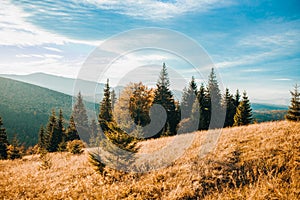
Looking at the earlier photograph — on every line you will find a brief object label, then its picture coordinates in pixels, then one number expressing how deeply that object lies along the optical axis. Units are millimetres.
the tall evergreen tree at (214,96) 47269
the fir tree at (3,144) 39609
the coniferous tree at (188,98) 47038
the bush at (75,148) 19359
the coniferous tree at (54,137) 46438
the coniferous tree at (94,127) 49250
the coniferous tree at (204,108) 40959
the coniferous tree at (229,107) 46312
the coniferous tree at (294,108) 18211
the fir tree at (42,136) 55531
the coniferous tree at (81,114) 49116
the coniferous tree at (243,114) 36719
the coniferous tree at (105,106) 40719
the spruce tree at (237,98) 51775
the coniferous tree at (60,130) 47056
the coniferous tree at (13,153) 31523
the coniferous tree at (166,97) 42188
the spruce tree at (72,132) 47312
